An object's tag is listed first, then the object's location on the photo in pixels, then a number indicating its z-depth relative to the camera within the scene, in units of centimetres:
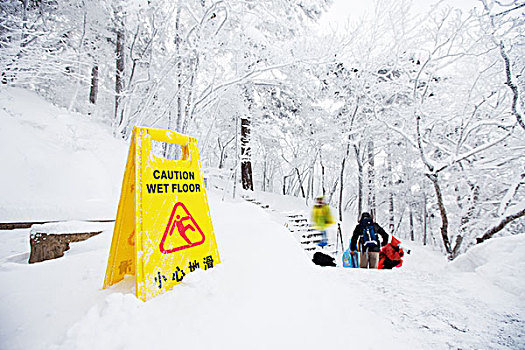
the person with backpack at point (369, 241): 499
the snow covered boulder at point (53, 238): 279
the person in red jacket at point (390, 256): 520
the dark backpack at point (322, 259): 495
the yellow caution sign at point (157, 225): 159
